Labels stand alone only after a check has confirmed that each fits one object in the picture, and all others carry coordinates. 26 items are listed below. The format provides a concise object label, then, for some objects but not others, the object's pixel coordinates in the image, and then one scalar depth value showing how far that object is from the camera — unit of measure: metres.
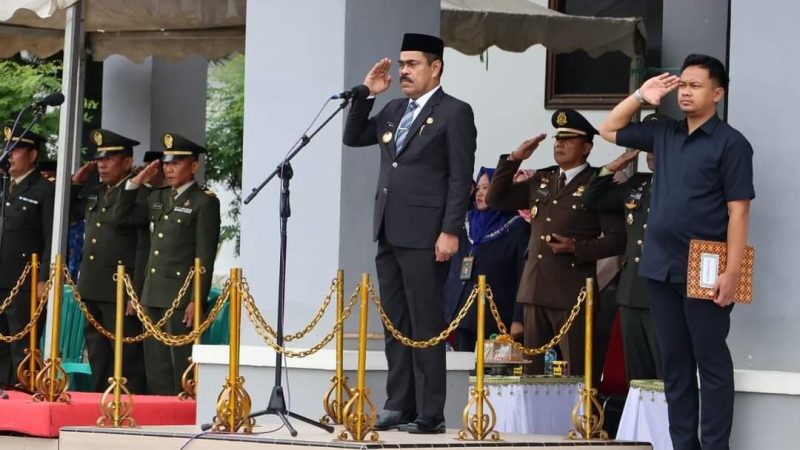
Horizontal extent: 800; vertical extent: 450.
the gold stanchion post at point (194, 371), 18.20
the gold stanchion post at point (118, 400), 16.50
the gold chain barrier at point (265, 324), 15.32
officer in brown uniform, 19.03
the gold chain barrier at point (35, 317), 18.62
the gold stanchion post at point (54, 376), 18.02
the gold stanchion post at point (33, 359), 19.05
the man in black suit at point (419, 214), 15.02
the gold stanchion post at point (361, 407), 14.20
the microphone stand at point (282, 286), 14.65
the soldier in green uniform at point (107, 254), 22.72
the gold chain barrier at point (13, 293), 19.72
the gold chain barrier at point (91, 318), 18.17
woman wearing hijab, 21.47
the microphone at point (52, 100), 17.80
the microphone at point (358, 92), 15.15
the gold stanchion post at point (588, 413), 15.59
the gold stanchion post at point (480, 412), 14.77
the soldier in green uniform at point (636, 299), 17.64
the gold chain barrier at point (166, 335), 16.56
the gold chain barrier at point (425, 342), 14.80
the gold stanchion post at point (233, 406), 15.10
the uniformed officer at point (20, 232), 23.53
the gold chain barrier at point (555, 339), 15.52
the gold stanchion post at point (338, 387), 15.14
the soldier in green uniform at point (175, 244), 21.33
